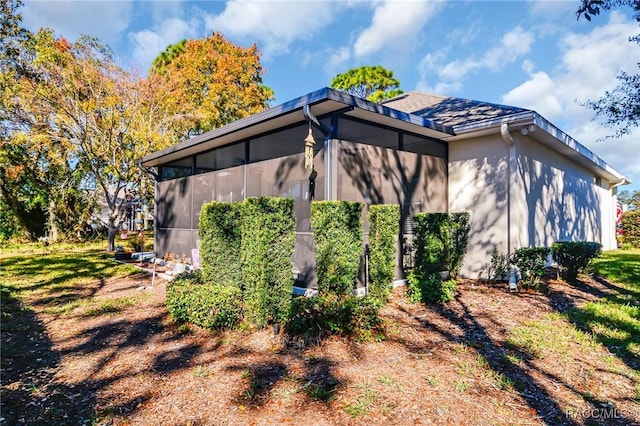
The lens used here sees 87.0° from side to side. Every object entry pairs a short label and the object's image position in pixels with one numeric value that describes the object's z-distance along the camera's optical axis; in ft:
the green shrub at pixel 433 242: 19.36
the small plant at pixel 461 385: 9.09
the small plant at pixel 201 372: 10.47
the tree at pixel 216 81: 51.16
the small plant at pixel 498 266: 22.03
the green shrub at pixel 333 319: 12.70
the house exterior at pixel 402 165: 18.78
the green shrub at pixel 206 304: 14.24
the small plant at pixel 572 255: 20.61
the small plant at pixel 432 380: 9.35
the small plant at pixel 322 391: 8.85
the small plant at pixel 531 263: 19.19
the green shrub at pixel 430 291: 17.06
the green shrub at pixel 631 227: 50.31
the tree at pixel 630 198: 88.35
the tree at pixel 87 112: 36.45
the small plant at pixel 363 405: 8.11
